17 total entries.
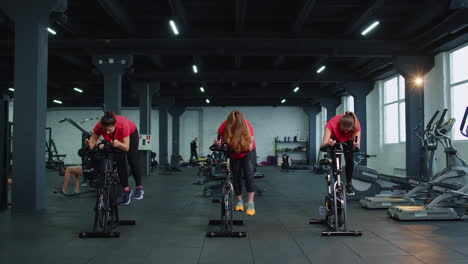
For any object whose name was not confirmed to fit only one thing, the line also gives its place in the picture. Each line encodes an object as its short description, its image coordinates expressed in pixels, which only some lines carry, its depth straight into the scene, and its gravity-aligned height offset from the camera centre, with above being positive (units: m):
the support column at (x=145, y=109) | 14.25 +1.31
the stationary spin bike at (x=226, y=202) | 4.28 -0.60
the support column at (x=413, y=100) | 10.85 +1.22
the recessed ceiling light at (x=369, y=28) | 9.09 +2.74
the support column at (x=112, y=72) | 10.20 +1.89
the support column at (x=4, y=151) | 6.23 -0.09
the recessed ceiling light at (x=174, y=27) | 9.10 +2.75
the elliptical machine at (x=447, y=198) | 5.28 -0.73
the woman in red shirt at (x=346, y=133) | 4.48 +0.14
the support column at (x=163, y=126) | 18.17 +0.88
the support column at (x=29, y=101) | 5.95 +0.67
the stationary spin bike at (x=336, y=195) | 4.33 -0.54
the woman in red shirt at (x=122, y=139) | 4.27 +0.07
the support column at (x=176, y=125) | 21.97 +1.13
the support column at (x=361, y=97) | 14.38 +1.78
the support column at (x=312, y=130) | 22.55 +0.86
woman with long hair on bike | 4.40 -0.05
